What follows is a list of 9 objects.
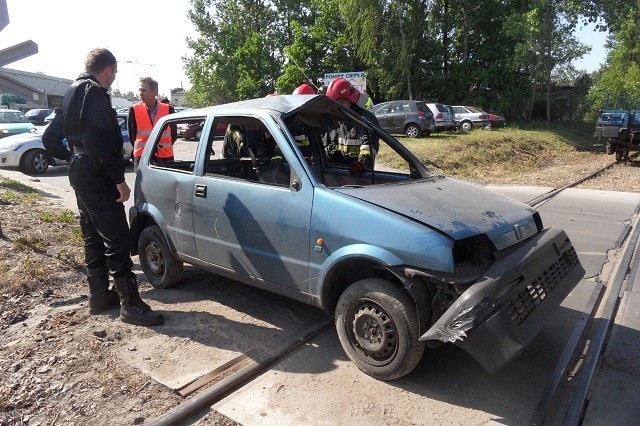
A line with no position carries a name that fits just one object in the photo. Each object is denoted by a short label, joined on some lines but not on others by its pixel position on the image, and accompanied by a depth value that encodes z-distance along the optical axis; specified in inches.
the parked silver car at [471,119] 1005.2
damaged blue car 108.8
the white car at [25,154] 491.5
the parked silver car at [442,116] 871.7
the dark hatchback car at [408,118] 729.0
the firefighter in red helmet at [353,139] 188.1
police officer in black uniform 139.9
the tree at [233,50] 1476.4
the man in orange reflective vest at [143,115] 229.5
